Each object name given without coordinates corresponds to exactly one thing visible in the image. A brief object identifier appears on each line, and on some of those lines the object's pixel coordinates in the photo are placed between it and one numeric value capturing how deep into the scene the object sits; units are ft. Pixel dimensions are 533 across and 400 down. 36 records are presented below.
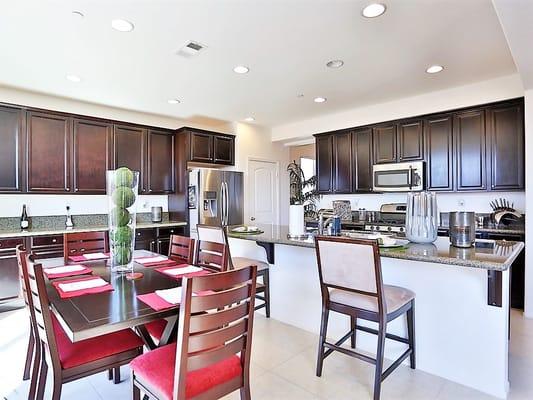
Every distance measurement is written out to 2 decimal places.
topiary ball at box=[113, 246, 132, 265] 7.06
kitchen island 6.49
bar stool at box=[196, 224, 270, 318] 9.29
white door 19.95
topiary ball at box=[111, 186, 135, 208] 6.86
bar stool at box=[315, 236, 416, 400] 6.22
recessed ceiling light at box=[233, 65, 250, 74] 11.13
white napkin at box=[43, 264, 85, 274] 7.11
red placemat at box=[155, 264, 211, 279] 6.79
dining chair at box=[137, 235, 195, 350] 6.50
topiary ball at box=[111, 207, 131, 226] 6.90
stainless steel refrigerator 16.70
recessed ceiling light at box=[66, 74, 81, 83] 11.82
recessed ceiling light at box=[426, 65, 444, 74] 11.22
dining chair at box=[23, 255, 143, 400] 4.82
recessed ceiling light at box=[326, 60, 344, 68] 10.68
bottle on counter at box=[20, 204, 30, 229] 13.28
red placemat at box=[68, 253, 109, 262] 8.60
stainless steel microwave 14.34
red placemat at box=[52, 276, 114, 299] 5.46
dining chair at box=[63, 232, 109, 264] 9.29
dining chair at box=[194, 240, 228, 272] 7.83
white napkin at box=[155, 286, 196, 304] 5.15
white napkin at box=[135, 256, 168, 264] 8.30
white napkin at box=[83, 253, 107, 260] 8.73
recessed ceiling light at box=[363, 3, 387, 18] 7.61
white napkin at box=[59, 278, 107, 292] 5.82
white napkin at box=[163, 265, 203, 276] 7.03
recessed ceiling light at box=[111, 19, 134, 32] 8.23
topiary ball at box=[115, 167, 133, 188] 6.84
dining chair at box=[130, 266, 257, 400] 4.14
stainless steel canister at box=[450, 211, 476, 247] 7.45
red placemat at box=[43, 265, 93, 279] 6.76
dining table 4.25
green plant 20.72
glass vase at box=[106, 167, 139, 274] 6.88
